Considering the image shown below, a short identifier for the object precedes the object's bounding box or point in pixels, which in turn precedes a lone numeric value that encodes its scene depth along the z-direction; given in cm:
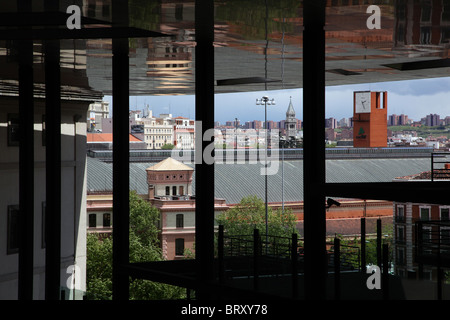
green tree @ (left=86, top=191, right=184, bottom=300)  4872
